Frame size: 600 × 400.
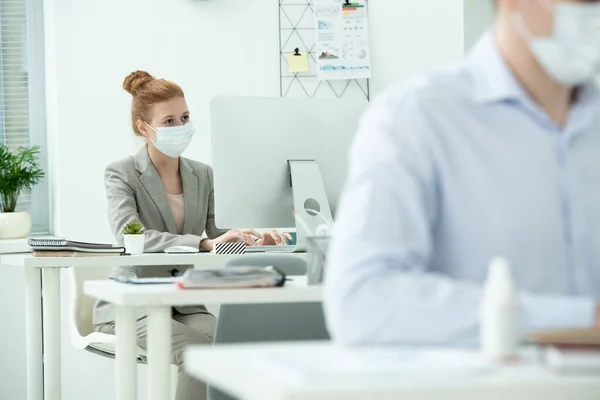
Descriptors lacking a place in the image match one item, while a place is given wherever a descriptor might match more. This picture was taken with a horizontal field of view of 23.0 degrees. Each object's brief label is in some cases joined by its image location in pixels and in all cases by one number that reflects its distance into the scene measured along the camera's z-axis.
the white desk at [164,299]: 3.06
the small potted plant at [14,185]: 6.31
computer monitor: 4.34
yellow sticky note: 6.74
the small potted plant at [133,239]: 4.71
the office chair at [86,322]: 5.00
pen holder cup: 3.28
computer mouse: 4.83
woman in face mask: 4.97
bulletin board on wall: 6.75
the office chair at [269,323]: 3.48
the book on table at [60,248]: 4.61
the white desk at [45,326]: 4.69
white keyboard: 4.80
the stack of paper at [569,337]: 1.59
